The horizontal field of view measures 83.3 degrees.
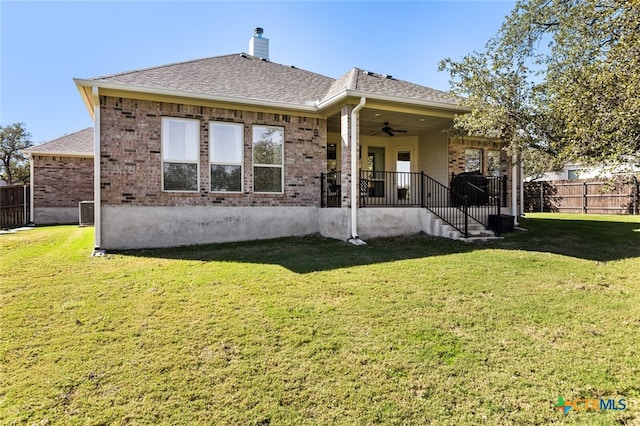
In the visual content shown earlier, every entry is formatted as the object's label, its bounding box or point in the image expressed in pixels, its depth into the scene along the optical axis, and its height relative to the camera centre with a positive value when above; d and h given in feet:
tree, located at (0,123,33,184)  102.68 +18.10
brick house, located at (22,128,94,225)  47.78 +4.68
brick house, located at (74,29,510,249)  26.68 +5.02
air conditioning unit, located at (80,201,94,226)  41.08 +0.04
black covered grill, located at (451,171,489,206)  37.27 +2.84
